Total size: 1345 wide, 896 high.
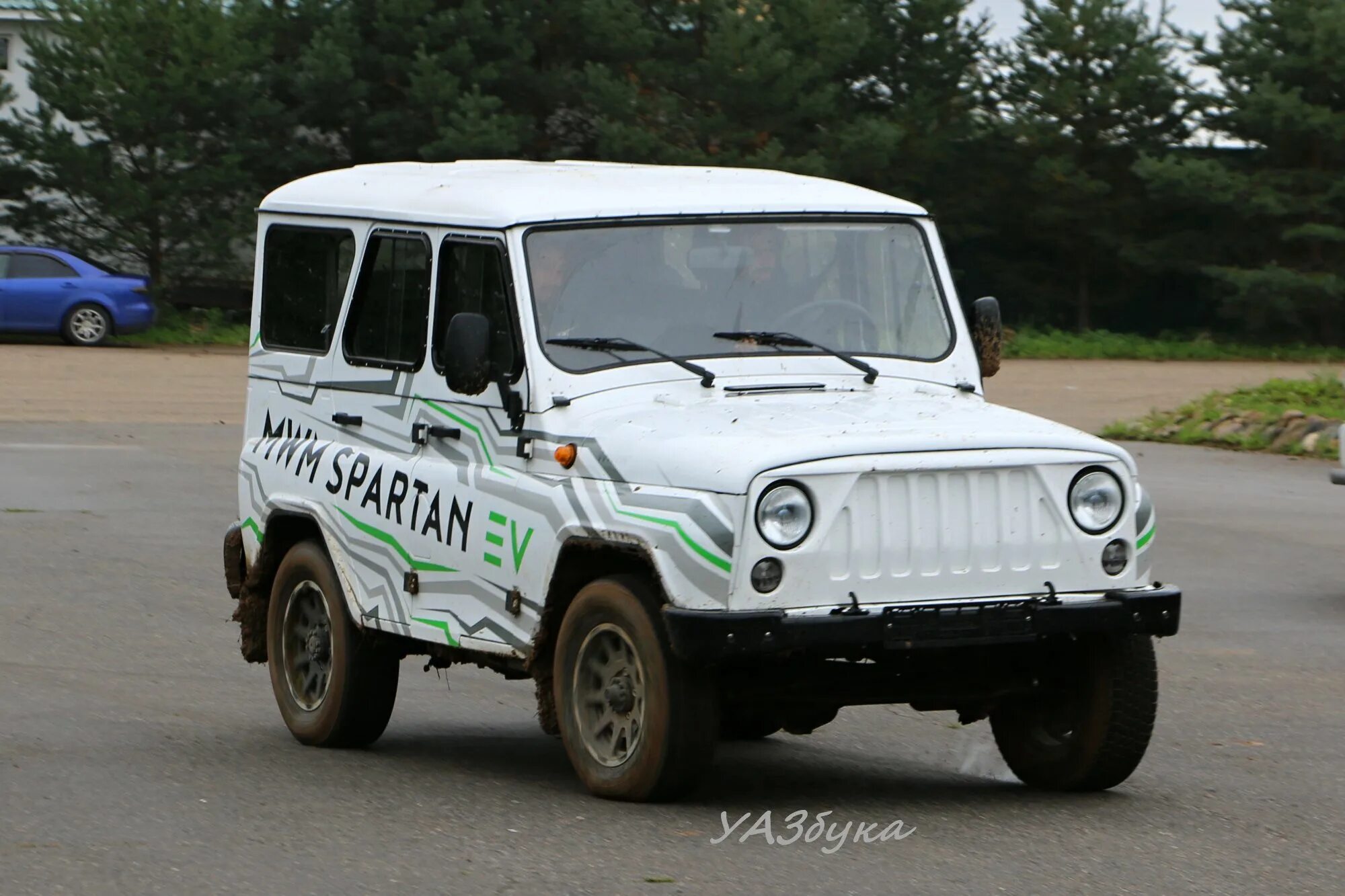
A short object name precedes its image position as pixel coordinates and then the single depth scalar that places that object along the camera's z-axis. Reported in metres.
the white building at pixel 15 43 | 57.28
